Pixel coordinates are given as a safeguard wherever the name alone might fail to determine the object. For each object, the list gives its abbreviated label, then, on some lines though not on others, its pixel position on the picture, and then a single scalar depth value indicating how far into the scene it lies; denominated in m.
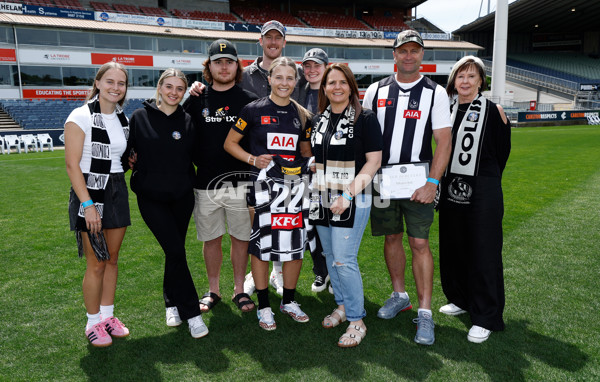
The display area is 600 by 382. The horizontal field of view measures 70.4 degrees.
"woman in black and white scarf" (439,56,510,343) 3.04
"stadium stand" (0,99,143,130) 22.95
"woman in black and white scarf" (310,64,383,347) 2.94
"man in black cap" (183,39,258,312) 3.51
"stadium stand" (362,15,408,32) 43.88
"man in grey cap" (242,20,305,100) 4.12
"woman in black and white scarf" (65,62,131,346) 2.91
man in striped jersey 3.05
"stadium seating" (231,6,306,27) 39.12
